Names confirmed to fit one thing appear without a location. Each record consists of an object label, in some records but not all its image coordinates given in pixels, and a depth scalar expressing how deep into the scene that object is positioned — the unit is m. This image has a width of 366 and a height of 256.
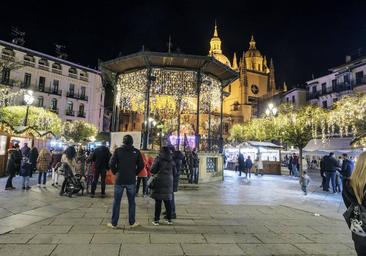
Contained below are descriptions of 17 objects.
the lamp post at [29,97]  20.58
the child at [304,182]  12.83
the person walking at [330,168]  14.21
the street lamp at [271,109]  20.42
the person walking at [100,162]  10.25
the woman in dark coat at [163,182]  6.35
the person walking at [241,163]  22.97
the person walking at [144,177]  10.67
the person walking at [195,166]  14.45
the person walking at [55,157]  16.27
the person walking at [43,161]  12.20
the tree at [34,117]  31.77
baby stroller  10.28
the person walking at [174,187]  7.00
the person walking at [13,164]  11.12
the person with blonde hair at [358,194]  2.56
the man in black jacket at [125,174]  6.02
